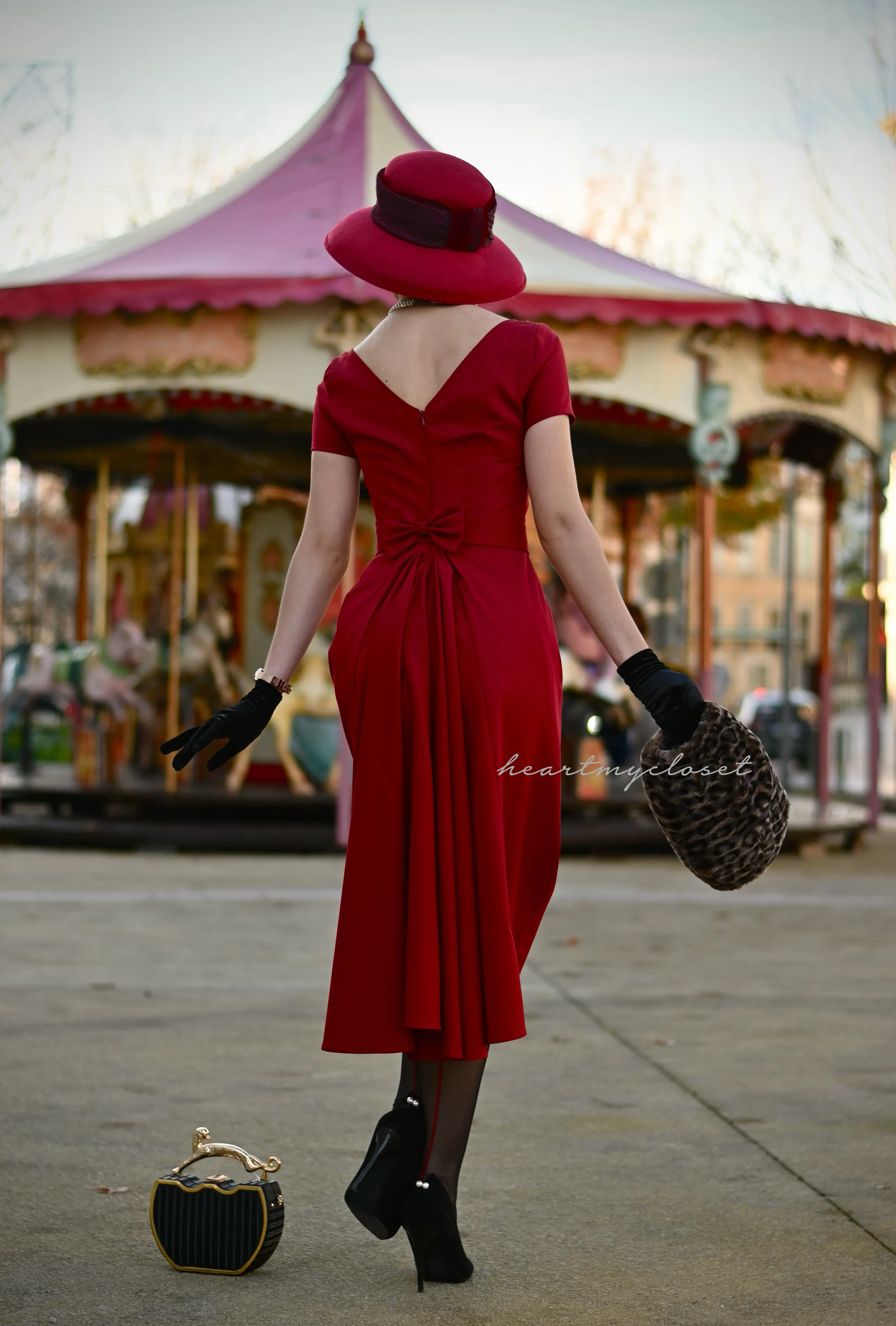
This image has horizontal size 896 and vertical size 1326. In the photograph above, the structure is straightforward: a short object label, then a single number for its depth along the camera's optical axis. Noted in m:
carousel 11.34
